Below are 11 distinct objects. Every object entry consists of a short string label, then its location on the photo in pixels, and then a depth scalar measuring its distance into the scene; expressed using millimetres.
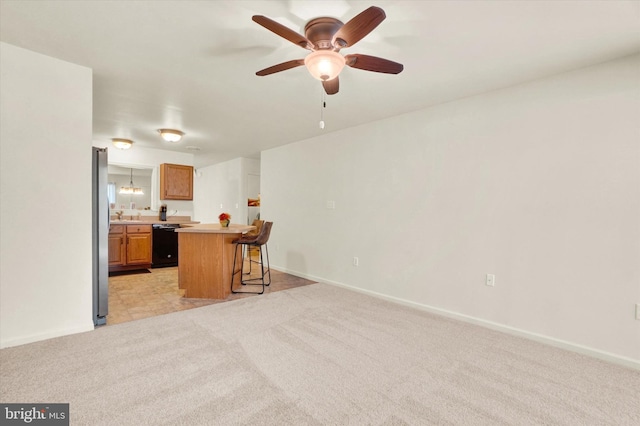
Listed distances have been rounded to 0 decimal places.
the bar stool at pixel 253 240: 3936
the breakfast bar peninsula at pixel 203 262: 3742
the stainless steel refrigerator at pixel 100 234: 2830
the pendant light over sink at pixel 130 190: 7307
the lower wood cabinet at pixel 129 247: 5090
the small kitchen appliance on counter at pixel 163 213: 5898
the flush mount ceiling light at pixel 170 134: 4430
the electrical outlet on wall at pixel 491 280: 2926
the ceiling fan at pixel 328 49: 1660
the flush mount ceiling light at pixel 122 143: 5056
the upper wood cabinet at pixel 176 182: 5844
